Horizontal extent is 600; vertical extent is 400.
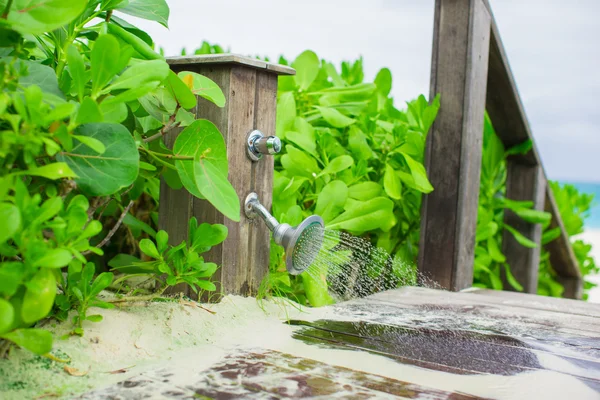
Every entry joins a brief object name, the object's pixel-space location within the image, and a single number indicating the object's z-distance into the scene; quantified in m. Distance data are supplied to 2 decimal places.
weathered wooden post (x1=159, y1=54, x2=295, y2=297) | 1.47
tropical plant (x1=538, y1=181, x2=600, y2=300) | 3.73
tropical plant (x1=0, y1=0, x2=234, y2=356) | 0.92
